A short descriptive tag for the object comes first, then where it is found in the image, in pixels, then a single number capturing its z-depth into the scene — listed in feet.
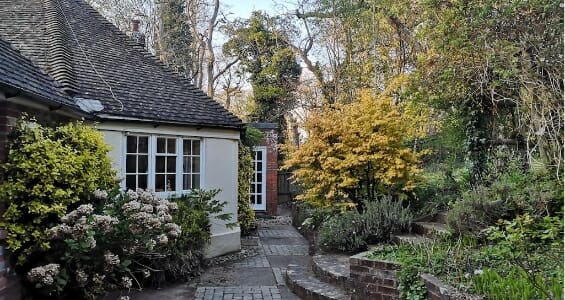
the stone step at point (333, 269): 21.01
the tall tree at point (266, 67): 63.26
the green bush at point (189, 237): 25.02
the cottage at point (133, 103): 27.76
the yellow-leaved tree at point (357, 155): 29.17
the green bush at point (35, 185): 15.87
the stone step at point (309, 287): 20.33
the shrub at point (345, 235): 25.70
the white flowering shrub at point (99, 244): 15.53
